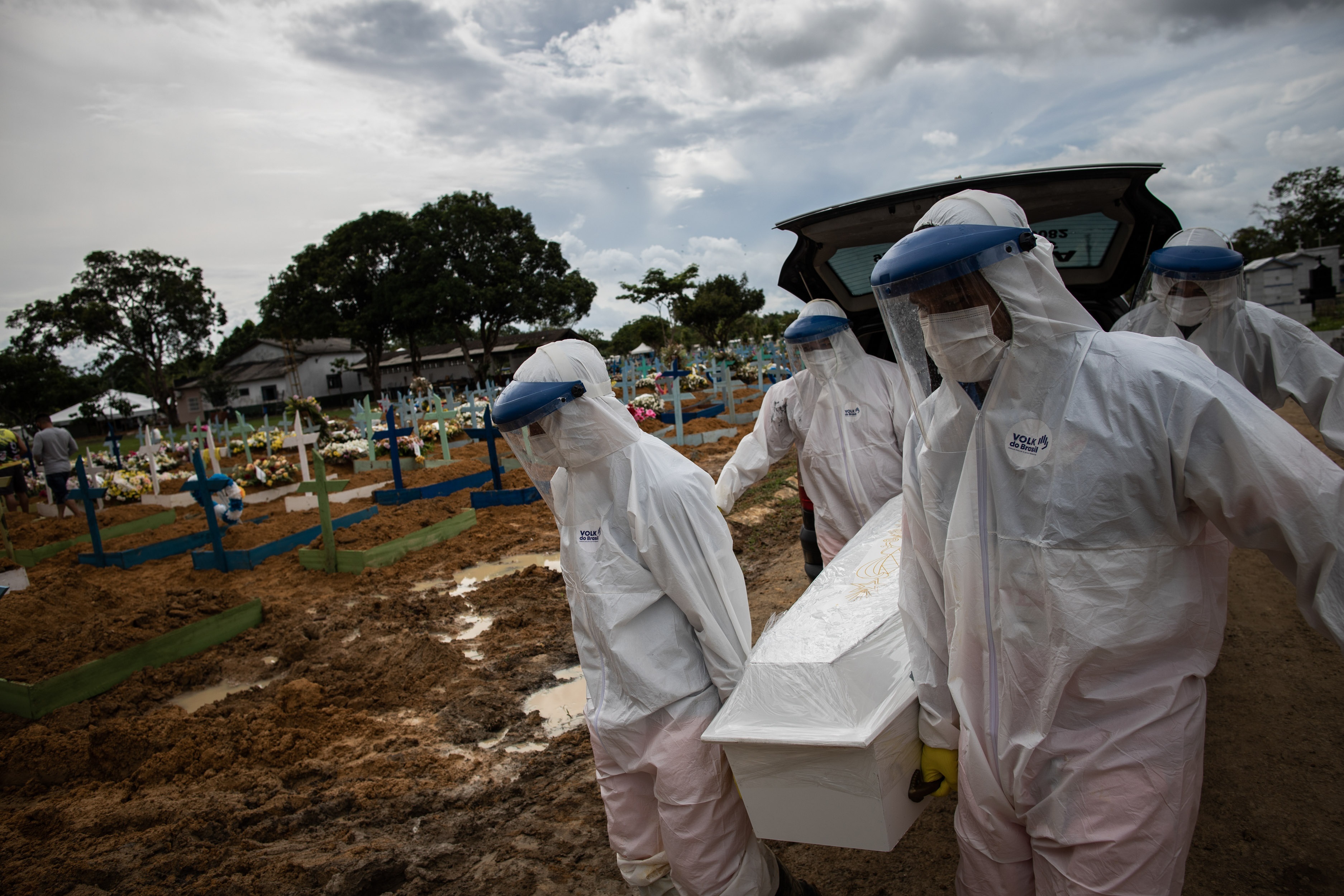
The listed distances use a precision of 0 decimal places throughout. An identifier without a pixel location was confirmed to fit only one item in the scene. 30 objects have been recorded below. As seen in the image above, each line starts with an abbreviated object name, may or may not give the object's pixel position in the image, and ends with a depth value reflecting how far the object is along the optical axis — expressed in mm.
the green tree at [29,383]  35594
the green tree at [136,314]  36781
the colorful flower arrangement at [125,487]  12406
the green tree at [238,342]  56562
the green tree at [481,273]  34188
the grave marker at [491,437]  8836
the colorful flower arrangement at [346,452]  13625
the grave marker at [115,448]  15352
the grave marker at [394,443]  8523
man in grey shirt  11648
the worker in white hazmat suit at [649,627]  2010
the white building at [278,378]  49781
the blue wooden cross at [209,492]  6918
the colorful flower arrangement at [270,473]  12164
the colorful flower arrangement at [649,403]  14781
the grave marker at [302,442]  8797
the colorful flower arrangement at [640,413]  13867
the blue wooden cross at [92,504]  7992
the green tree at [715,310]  38938
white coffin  1539
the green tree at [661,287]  37938
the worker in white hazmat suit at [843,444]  3551
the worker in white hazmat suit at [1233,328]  3223
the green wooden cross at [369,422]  13242
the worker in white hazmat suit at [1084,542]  1286
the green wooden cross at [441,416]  12266
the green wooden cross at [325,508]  6688
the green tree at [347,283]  34562
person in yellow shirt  11008
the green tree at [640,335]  39938
